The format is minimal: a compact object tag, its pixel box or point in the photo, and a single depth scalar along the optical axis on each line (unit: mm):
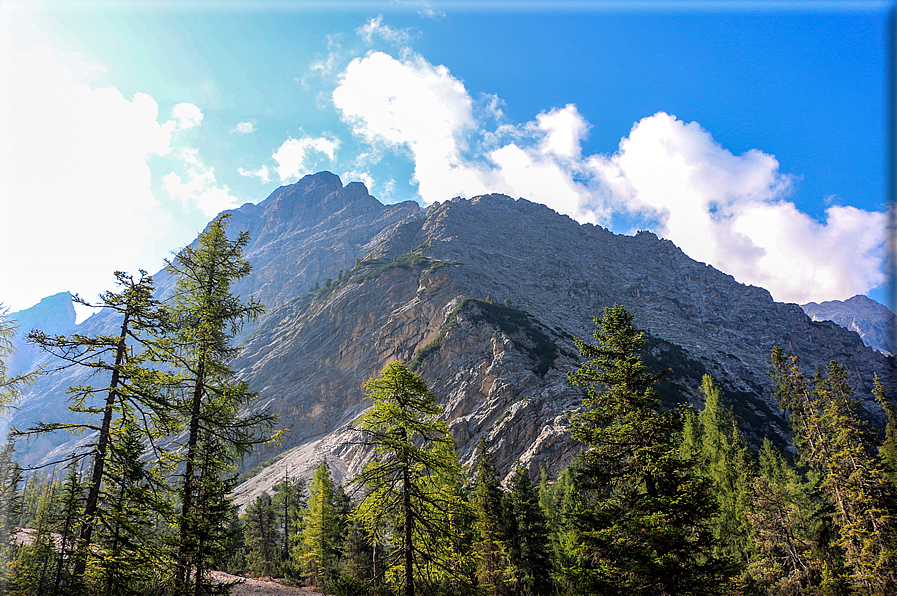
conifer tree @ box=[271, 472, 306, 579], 47656
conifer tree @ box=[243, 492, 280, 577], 41384
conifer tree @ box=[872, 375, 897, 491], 31250
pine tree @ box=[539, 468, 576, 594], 30328
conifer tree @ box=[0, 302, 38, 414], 10896
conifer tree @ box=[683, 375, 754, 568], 31047
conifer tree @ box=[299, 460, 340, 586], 33906
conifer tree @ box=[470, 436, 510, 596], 27531
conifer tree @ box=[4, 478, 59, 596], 12297
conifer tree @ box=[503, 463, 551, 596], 26922
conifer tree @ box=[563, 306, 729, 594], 11586
